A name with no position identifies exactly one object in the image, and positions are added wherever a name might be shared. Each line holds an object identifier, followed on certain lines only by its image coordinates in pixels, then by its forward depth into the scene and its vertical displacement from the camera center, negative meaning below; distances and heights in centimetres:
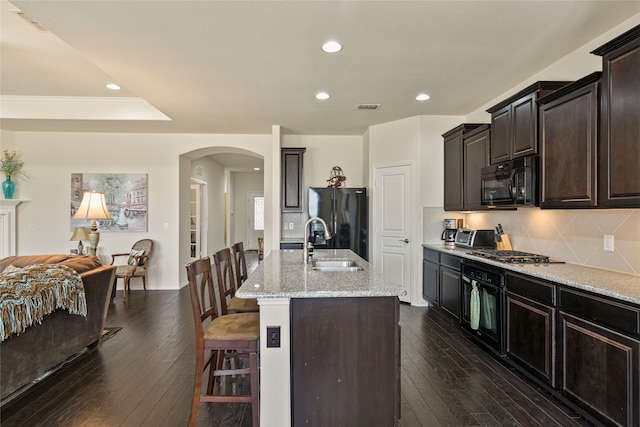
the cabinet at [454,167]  408 +62
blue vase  526 +41
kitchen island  176 -78
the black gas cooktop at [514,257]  286 -40
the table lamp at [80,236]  473 -33
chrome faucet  277 -32
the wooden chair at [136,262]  492 -78
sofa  221 -95
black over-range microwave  285 +30
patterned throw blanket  211 -58
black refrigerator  518 -6
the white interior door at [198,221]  778 -17
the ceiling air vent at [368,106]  418 +140
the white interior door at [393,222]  474 -12
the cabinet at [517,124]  276 +85
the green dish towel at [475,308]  313 -90
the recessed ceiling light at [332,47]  264 +139
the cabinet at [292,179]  538 +58
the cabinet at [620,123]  190 +56
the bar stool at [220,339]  189 -75
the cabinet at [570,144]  223 +52
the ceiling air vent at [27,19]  256 +158
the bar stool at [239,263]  308 -48
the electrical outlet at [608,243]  244 -21
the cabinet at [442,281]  365 -82
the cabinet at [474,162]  359 +61
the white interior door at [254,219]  1134 -18
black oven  285 -85
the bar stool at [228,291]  240 -62
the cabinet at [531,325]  227 -84
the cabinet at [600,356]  172 -83
